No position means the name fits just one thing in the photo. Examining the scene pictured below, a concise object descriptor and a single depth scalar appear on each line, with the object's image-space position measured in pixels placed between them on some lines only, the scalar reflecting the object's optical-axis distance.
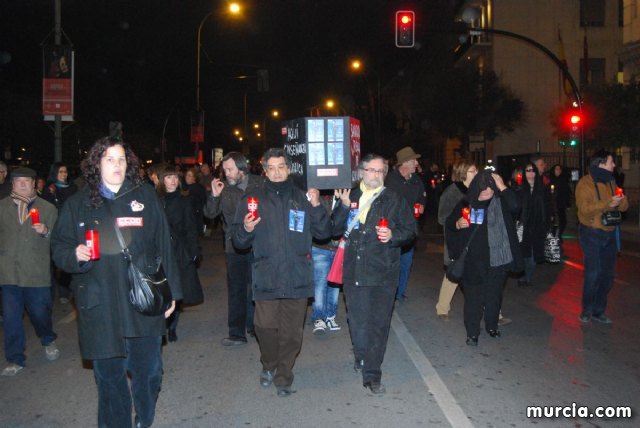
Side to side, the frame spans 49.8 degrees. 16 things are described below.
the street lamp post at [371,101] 45.75
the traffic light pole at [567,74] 17.44
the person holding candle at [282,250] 5.55
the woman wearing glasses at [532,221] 10.56
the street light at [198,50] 28.62
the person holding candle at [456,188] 7.45
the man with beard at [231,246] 7.29
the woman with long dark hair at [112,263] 4.17
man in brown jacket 7.92
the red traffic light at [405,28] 17.27
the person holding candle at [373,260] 5.72
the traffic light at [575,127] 19.44
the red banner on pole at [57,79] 14.83
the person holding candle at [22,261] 6.40
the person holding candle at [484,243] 7.10
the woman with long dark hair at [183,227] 7.23
